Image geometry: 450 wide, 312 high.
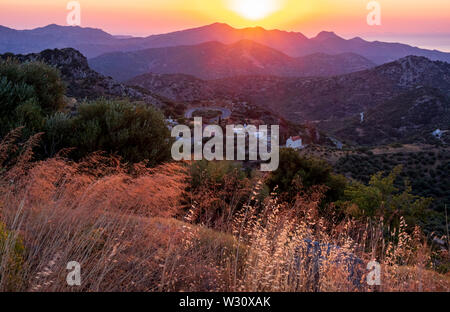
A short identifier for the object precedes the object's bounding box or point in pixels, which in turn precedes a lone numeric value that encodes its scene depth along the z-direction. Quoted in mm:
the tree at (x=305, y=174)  11898
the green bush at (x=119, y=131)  7602
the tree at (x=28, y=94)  7406
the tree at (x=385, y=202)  9844
